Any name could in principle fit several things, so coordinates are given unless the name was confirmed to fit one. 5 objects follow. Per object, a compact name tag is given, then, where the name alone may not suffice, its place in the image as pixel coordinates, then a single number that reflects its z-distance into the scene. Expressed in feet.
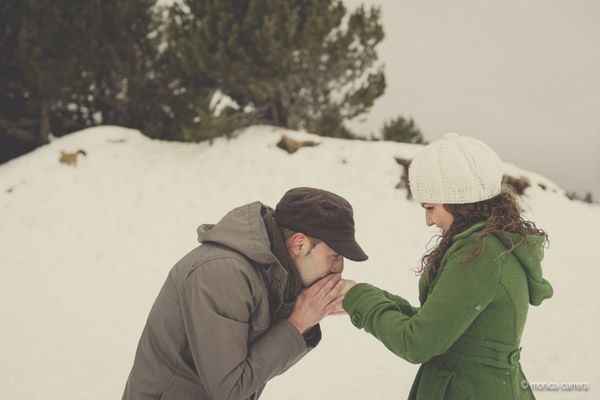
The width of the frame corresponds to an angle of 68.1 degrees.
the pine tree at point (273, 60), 37.01
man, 5.46
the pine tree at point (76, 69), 39.83
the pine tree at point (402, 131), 61.93
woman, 5.16
